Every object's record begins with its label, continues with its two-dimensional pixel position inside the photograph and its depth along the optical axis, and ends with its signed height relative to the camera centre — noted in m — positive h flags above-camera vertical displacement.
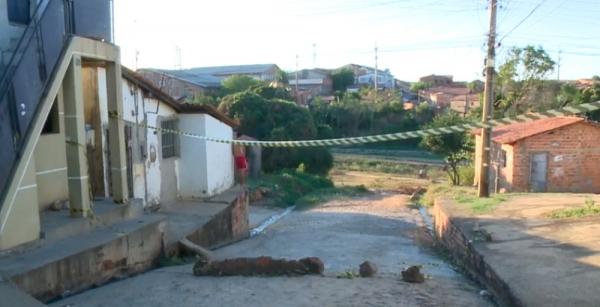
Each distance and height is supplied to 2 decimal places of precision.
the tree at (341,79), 84.19 +4.62
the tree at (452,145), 28.88 -1.99
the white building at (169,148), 12.47 -1.05
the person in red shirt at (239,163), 18.31 -1.85
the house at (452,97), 58.19 +1.42
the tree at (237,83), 50.25 +2.45
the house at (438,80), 94.25 +5.17
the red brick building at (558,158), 20.41 -1.90
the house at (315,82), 77.94 +4.02
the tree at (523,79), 38.75 +2.21
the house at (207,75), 55.84 +4.43
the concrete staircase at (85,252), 6.14 -1.88
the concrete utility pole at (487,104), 16.58 +0.13
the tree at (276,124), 31.11 -0.89
